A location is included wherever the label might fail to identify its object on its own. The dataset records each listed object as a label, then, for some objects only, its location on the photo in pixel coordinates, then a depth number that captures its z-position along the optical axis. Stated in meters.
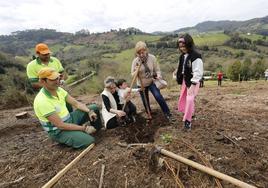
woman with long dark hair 2.53
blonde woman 2.93
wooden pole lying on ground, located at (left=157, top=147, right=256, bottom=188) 1.67
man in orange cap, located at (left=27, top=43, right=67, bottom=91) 2.81
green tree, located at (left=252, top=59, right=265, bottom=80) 21.02
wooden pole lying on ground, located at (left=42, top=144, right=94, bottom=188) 1.99
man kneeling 2.36
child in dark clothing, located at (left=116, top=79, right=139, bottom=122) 3.00
